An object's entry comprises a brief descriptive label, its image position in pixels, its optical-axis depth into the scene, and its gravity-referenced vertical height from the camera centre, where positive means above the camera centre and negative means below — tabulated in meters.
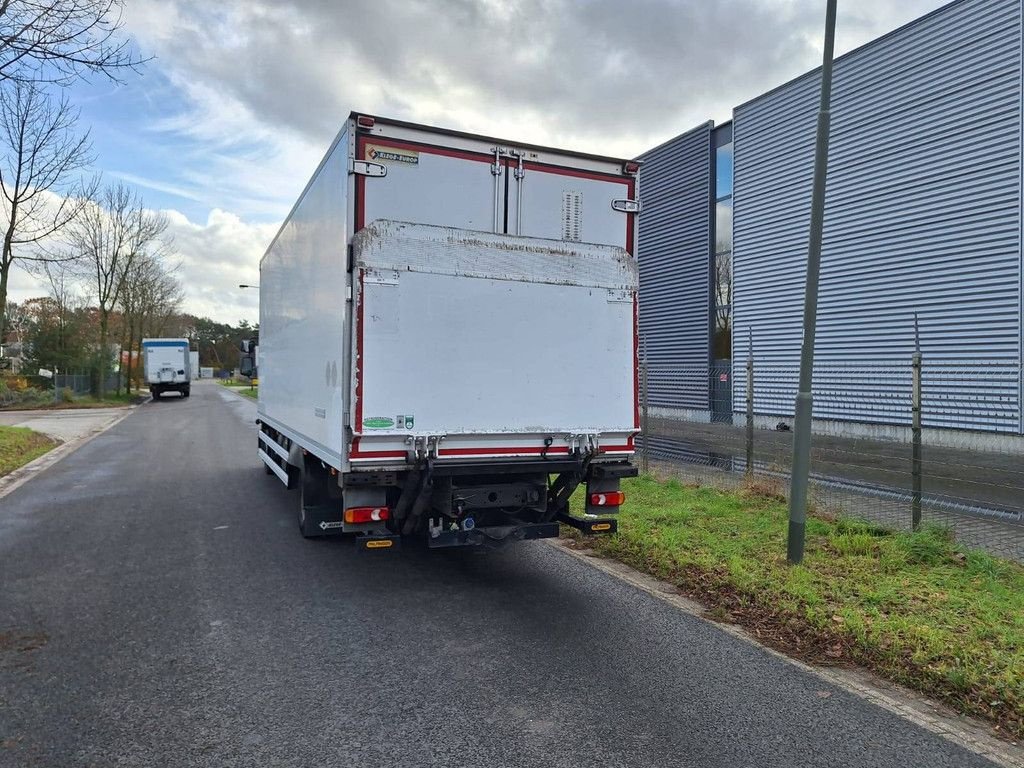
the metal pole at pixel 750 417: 9.14 -0.56
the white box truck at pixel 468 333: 4.96 +0.28
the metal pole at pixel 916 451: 6.57 -0.70
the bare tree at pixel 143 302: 36.97 +3.73
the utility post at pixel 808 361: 5.88 +0.12
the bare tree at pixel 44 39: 7.14 +3.30
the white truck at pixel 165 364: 38.88 +0.08
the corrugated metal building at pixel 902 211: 12.99 +3.59
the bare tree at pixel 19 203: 14.86 +3.70
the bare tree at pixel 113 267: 33.47 +4.75
